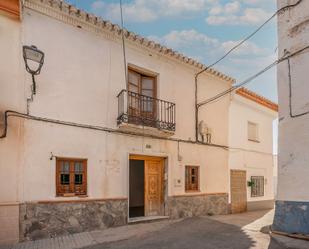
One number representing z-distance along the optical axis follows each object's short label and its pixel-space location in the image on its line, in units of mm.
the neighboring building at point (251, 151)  12305
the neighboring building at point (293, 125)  5152
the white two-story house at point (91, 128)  6719
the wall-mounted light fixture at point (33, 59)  6820
